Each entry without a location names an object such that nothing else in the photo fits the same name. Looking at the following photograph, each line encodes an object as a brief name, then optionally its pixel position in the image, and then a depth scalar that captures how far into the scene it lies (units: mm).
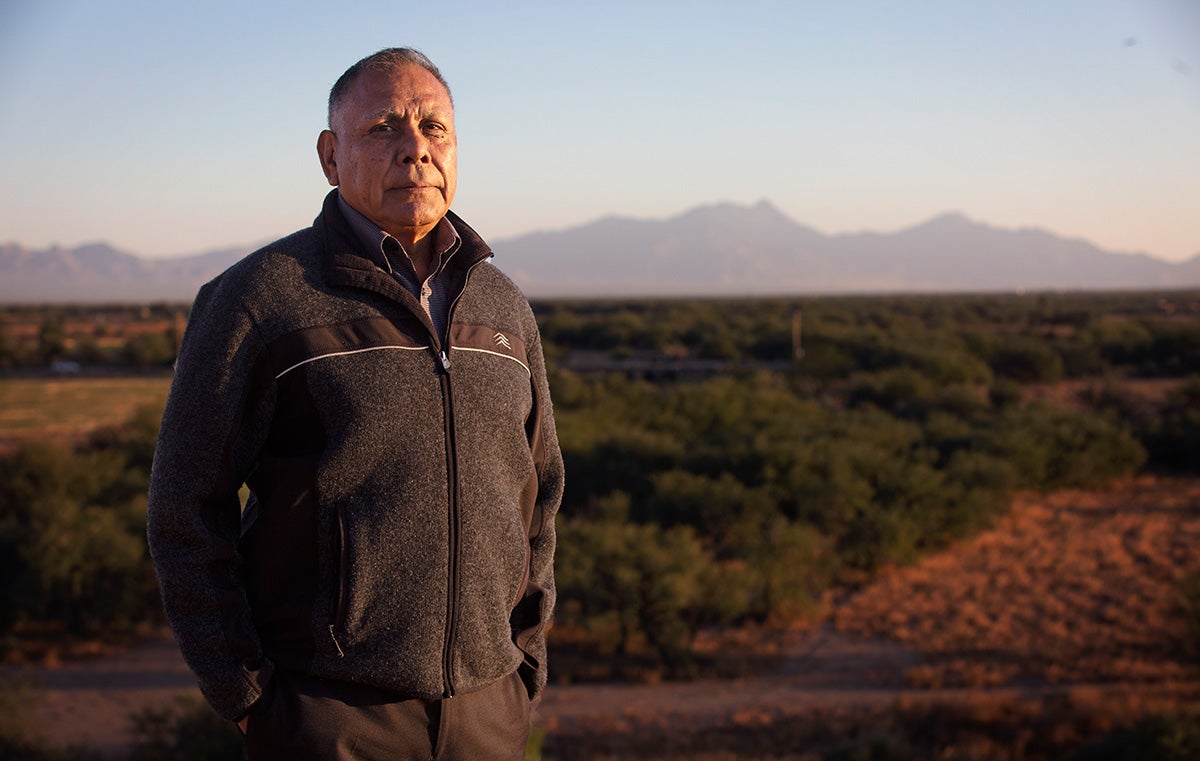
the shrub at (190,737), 7273
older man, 1812
